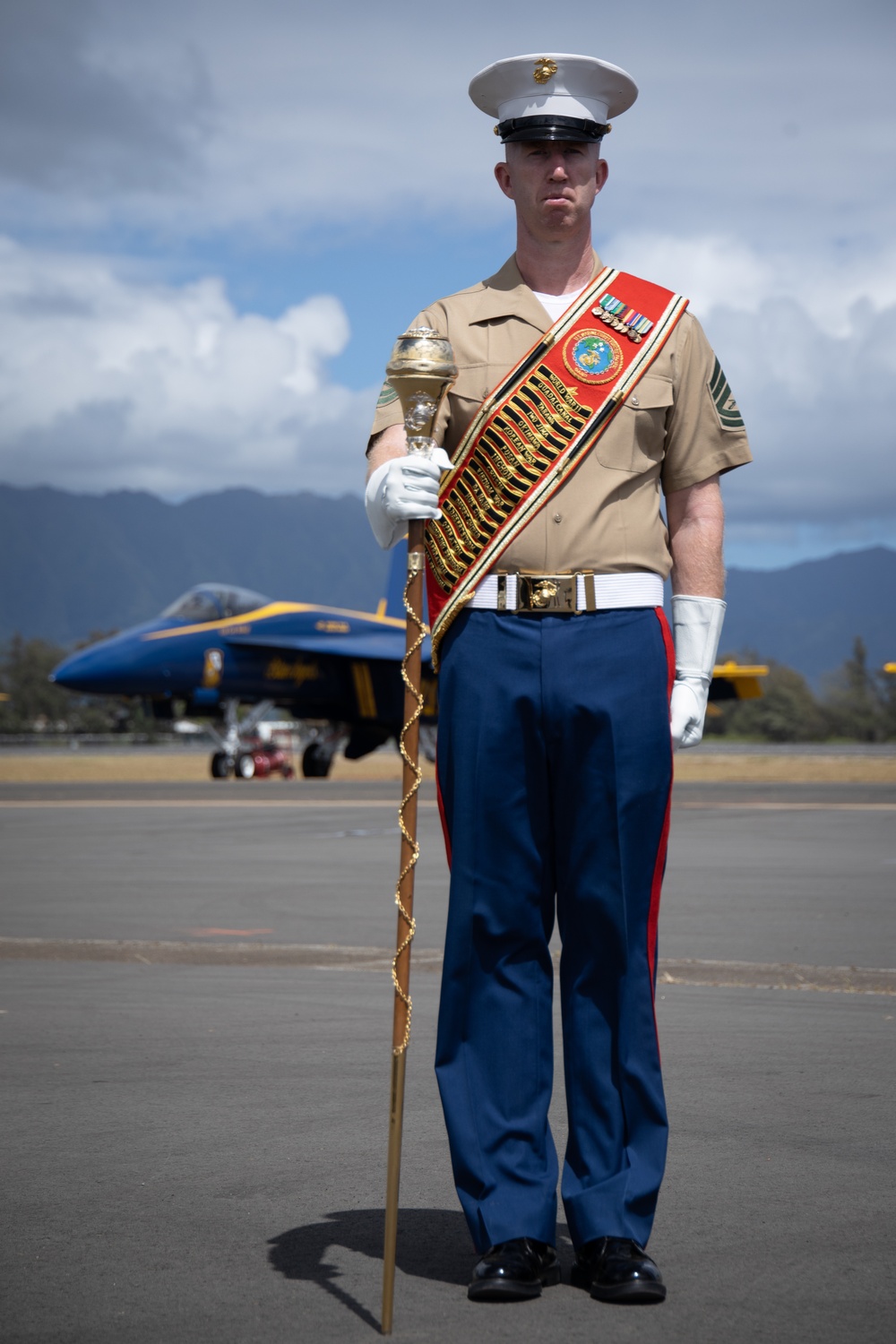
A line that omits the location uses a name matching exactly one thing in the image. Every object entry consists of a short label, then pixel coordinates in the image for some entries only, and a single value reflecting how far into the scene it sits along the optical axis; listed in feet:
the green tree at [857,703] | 374.22
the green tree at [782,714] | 378.73
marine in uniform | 9.60
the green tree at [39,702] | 344.90
